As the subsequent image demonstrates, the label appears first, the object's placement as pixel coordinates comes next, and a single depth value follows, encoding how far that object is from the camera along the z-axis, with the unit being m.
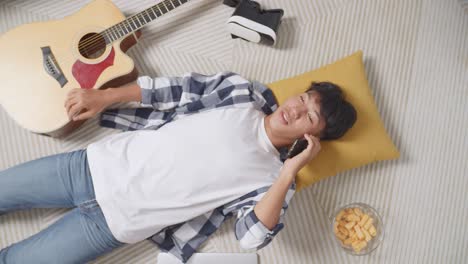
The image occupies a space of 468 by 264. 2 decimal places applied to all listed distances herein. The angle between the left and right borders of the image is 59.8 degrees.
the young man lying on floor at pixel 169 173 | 1.18
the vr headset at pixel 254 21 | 1.45
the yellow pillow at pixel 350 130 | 1.36
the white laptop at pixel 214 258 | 1.37
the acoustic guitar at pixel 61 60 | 1.29
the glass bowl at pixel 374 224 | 1.44
